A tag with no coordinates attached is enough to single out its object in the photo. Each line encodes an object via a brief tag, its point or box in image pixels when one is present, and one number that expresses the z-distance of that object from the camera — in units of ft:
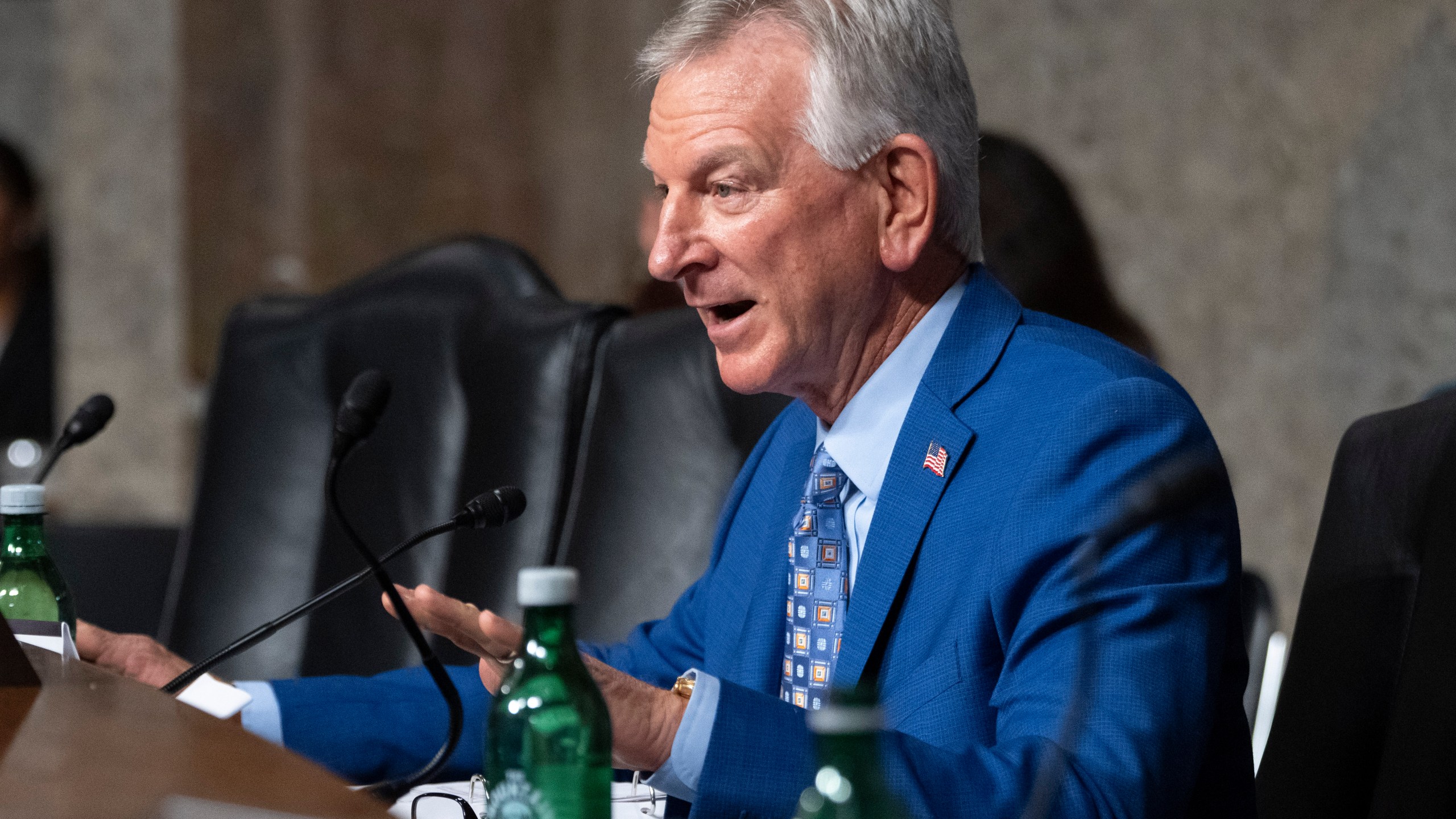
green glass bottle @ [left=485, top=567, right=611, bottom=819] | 12.80
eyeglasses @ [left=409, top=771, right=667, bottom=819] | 13.71
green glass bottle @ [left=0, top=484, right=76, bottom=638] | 14.09
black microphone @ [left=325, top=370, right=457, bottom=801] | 13.37
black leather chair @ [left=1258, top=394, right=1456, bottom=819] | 13.60
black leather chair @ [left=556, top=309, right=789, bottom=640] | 15.49
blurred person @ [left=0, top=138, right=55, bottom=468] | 29.90
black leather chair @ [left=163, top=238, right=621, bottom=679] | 15.99
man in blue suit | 13.44
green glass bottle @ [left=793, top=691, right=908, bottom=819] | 12.08
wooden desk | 12.81
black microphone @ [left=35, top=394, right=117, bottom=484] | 14.63
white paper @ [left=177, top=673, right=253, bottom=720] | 14.00
